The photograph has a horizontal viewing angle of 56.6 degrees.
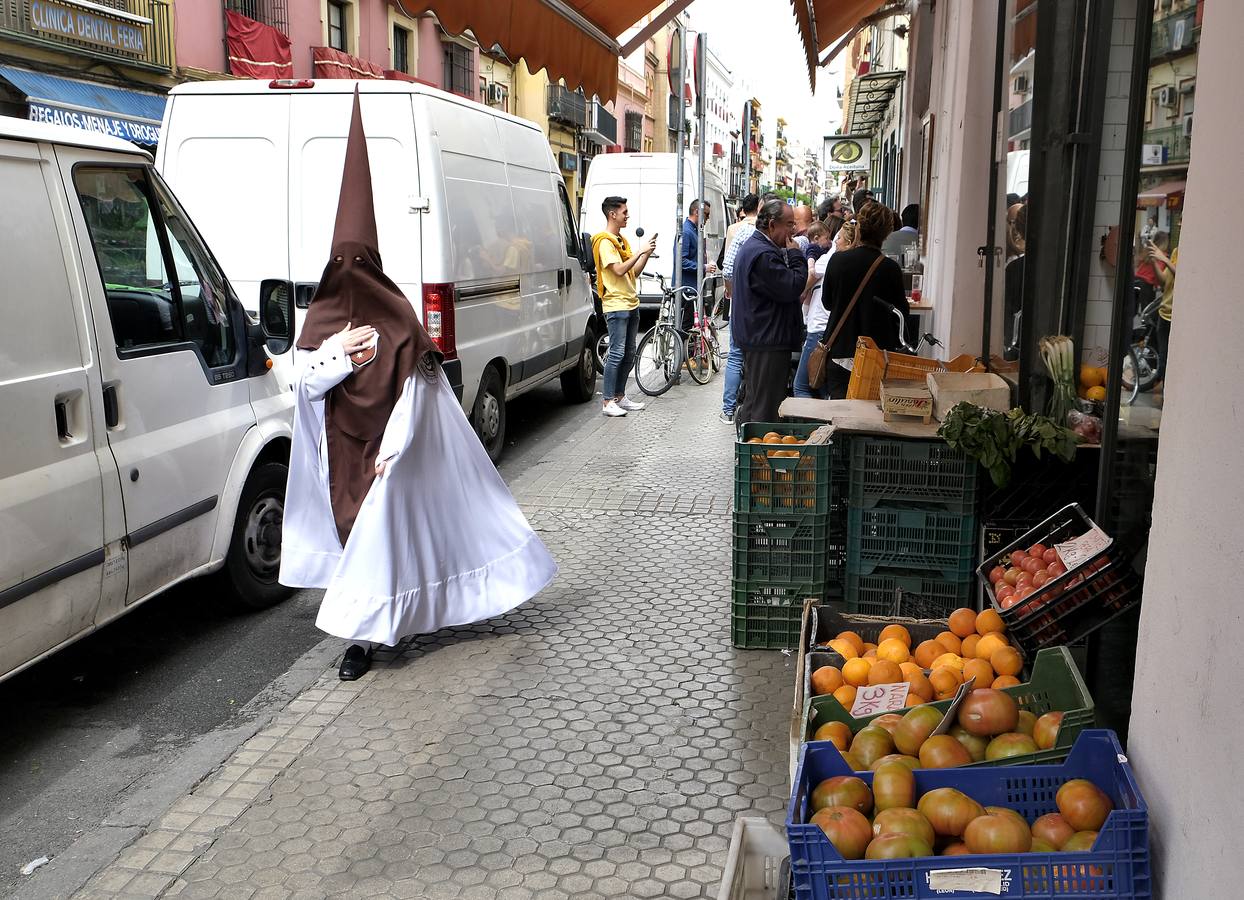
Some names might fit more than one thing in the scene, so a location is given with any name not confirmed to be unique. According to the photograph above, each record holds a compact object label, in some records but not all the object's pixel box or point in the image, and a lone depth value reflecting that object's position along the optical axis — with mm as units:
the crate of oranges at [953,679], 2818
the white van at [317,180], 7398
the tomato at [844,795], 2537
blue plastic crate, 2230
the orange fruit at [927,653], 3639
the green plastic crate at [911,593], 4703
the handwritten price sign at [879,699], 3158
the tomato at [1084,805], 2395
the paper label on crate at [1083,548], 3381
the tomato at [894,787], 2537
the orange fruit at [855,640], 3730
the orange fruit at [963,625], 3789
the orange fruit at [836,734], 2959
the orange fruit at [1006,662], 3467
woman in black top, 7195
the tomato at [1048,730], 2803
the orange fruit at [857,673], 3434
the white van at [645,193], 18328
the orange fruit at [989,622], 3688
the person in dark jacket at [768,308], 7660
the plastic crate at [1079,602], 3350
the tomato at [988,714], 2879
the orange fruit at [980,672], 3320
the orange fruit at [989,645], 3518
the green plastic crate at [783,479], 4695
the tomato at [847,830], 2371
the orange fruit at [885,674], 3387
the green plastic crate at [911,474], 4602
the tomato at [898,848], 2314
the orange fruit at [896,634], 3787
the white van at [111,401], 3883
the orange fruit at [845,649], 3645
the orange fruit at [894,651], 3633
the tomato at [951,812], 2438
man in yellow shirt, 10594
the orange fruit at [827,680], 3430
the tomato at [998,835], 2312
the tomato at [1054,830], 2361
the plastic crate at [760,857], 2604
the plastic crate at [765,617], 4934
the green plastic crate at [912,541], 4648
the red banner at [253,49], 20016
